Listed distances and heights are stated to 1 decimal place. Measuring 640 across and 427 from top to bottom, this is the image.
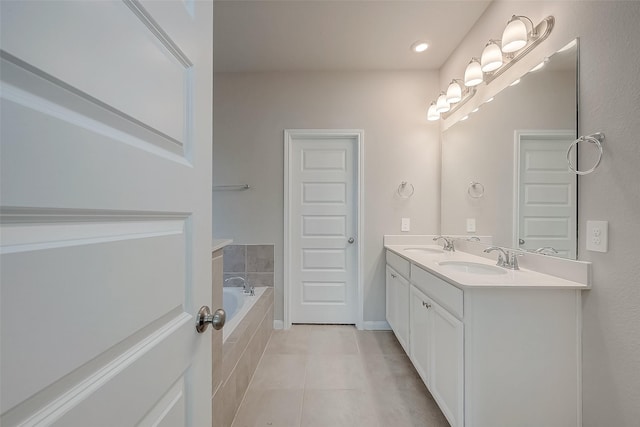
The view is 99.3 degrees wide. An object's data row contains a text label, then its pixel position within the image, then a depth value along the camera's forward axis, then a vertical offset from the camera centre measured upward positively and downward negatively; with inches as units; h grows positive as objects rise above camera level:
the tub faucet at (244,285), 105.0 -29.3
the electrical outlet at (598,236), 44.6 -3.6
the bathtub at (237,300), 90.7 -31.9
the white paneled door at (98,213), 11.3 -0.2
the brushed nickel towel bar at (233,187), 109.5 +9.8
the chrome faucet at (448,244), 96.6 -11.2
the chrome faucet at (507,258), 63.2 -10.7
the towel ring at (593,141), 45.1 +12.5
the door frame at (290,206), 109.2 +3.8
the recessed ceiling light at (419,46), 91.9 +57.2
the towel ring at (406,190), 109.5 +9.2
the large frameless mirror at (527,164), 52.6 +12.3
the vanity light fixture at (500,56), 59.6 +39.4
